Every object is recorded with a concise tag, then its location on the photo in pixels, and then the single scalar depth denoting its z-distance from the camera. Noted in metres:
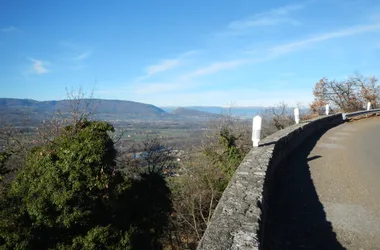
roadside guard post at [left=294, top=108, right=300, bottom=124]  13.43
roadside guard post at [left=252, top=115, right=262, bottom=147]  7.11
